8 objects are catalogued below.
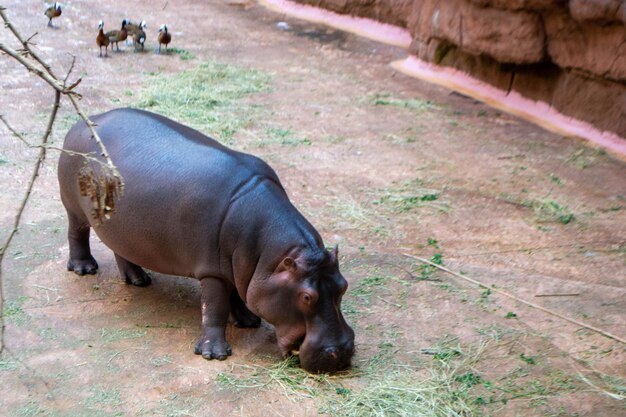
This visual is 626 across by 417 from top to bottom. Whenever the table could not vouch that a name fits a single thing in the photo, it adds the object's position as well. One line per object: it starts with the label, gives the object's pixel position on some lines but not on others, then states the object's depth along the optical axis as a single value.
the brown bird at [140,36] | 10.07
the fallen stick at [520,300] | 4.50
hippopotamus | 3.96
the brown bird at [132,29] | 10.12
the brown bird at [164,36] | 10.11
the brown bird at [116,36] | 9.91
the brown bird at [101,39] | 9.63
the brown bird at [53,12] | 10.64
